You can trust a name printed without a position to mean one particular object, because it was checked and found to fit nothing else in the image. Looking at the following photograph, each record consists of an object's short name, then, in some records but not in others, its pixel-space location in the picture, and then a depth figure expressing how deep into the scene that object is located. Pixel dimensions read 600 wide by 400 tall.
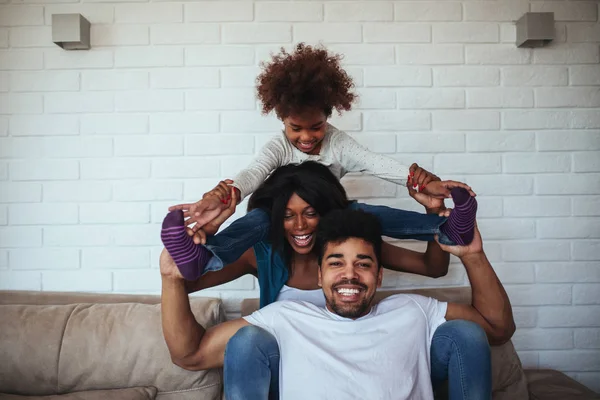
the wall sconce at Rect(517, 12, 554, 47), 2.11
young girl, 1.46
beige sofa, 1.64
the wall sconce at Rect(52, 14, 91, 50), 2.04
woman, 1.37
